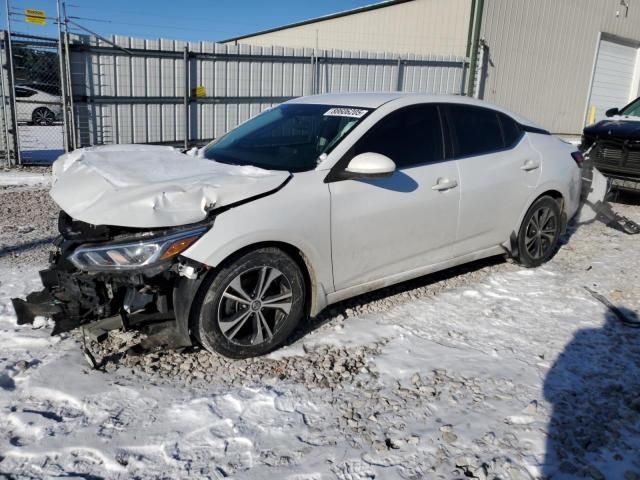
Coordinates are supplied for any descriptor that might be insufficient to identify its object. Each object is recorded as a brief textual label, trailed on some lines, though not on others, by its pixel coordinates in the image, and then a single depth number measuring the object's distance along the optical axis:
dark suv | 7.98
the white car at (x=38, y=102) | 10.36
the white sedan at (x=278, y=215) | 3.23
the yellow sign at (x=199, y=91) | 11.56
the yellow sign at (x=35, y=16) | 9.31
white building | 16.34
